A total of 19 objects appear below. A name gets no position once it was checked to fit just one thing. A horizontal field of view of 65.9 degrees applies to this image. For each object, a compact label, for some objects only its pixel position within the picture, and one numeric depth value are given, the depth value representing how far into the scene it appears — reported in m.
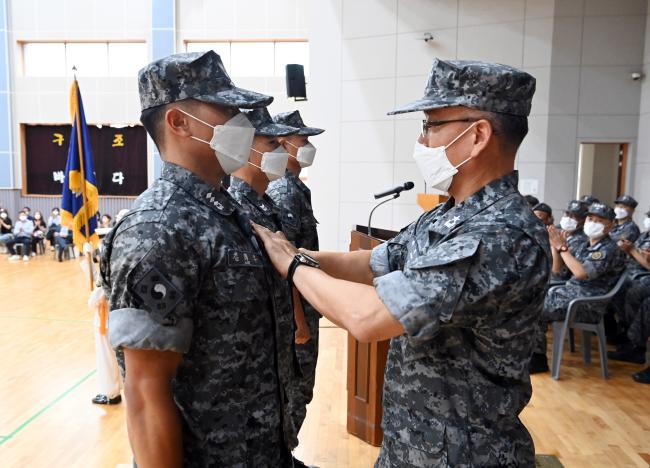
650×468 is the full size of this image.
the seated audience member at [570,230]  5.08
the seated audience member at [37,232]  11.59
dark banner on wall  14.27
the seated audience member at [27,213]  11.39
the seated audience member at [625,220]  5.35
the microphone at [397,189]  2.98
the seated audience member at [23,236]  11.09
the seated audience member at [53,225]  11.73
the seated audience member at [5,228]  11.34
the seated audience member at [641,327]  4.67
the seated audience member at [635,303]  4.75
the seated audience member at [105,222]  11.15
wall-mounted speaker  6.52
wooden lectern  3.03
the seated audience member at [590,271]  4.36
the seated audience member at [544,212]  5.34
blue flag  4.25
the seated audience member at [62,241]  10.89
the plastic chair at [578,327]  4.29
